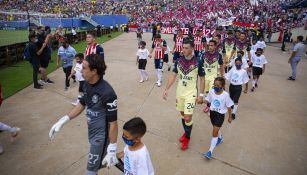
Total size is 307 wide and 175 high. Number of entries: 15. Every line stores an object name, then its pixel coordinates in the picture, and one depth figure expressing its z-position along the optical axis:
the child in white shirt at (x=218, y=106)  4.79
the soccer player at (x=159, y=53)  10.03
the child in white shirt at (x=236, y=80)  6.83
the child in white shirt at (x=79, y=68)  7.36
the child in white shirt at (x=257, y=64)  9.34
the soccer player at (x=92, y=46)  6.75
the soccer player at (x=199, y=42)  11.99
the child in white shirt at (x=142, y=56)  10.12
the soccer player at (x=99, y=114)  2.95
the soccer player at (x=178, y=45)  10.81
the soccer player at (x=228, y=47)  10.19
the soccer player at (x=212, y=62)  6.79
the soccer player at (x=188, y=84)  5.05
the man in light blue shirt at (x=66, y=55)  8.71
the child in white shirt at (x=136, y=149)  2.75
